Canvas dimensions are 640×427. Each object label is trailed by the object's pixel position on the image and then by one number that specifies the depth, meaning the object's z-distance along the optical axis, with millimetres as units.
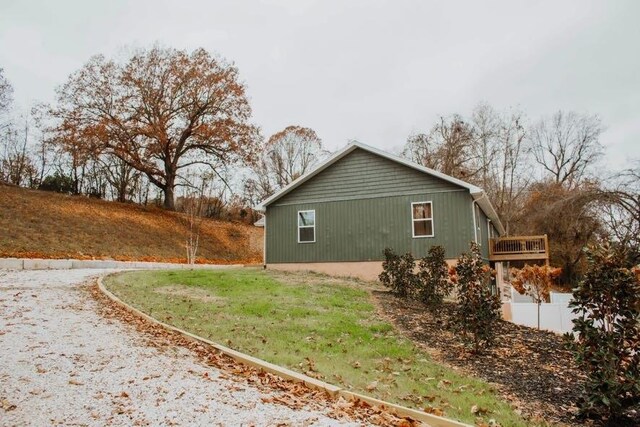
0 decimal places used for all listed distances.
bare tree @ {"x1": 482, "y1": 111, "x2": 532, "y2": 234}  33625
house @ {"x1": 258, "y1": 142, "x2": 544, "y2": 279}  15570
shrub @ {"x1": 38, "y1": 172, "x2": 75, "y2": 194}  27669
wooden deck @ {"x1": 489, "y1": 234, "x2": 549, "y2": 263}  17719
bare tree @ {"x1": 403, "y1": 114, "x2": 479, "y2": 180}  32469
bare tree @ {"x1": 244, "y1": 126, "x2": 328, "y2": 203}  37812
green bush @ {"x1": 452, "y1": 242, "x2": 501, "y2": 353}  7070
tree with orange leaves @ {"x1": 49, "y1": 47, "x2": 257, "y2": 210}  24922
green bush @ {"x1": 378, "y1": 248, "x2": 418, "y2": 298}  12070
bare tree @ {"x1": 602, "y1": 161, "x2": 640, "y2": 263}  16312
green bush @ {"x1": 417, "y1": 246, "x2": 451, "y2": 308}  10859
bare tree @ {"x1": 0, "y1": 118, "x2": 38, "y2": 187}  27562
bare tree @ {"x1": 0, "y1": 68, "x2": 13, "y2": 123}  23094
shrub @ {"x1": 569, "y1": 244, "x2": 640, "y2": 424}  4297
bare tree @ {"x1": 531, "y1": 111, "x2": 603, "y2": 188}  33344
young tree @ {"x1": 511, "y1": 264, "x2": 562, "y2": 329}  11906
